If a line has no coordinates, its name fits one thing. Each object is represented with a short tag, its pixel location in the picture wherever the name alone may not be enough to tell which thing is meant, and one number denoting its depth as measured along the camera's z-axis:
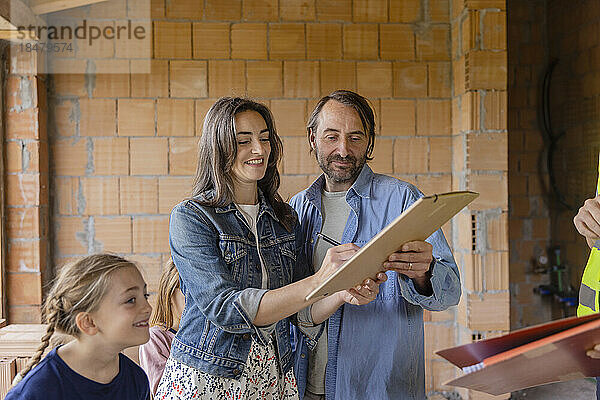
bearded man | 1.88
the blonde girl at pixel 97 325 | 1.52
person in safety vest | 1.59
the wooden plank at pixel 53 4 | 3.08
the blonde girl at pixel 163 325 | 2.26
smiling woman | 1.50
